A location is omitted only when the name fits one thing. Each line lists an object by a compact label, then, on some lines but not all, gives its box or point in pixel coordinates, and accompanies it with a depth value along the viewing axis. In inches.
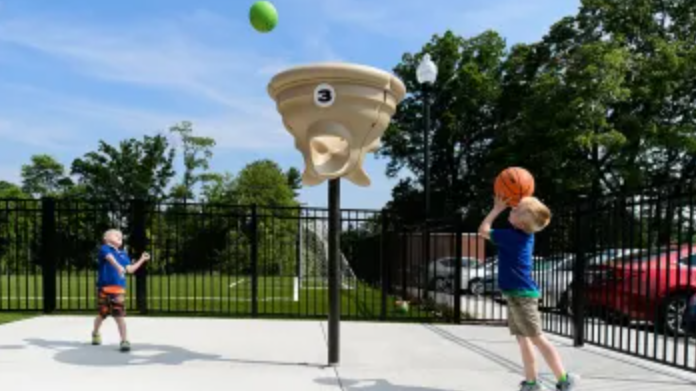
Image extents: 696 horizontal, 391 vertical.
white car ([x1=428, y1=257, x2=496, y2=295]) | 455.0
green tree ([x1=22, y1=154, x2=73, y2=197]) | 2486.5
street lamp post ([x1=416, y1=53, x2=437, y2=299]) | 414.3
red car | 271.1
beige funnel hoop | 221.6
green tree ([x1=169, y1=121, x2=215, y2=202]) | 1953.0
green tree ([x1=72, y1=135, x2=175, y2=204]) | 1881.2
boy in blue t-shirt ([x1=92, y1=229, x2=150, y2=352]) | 254.5
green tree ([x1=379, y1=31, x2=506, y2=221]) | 1524.4
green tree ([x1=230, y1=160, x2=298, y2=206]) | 1621.6
